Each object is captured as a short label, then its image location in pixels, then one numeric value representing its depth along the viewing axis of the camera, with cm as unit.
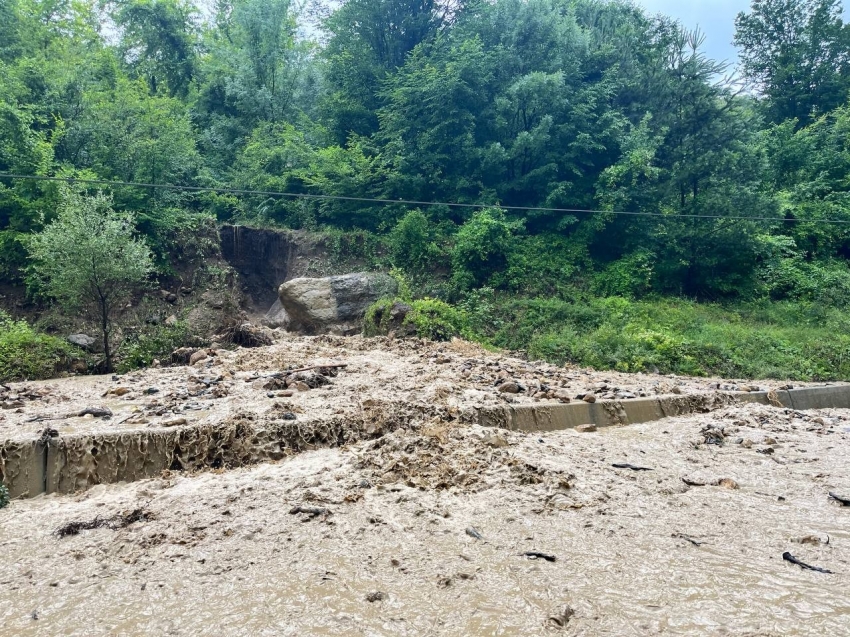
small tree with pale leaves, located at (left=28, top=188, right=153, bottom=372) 1197
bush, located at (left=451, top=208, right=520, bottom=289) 1702
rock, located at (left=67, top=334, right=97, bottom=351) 1312
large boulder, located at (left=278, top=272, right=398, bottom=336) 1528
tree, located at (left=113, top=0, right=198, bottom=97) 2756
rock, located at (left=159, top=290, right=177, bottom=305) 1728
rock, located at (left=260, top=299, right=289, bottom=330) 1717
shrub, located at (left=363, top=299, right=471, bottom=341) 1313
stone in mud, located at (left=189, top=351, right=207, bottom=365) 1115
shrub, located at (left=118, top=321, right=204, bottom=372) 1240
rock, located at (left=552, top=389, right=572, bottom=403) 704
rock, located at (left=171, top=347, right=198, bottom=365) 1221
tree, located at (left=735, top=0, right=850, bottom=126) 2419
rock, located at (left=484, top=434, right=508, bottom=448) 524
